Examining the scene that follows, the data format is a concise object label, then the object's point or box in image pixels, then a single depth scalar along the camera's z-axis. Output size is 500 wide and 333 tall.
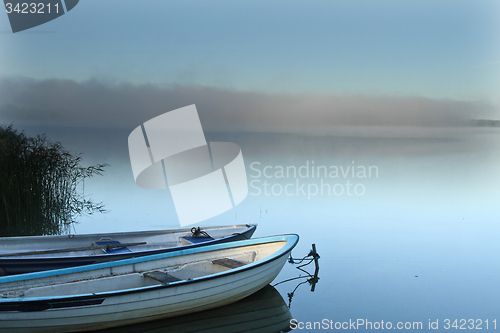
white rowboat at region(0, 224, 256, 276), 4.83
